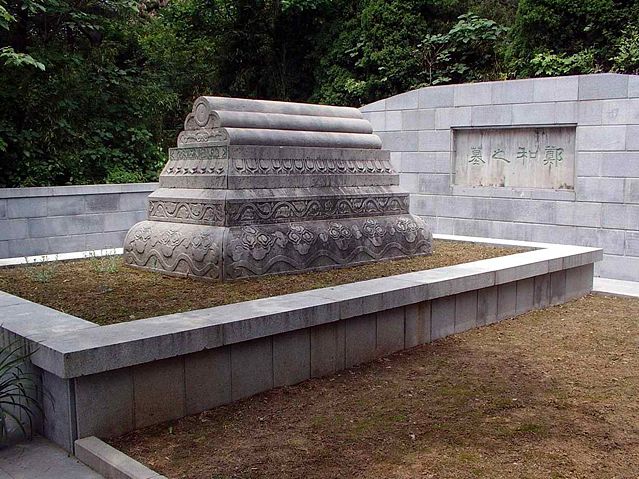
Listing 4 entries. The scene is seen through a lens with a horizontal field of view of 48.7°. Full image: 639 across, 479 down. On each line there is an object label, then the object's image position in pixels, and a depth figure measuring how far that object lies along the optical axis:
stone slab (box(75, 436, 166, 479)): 3.43
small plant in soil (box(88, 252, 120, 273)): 6.93
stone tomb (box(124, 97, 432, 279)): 6.38
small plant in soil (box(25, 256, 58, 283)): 6.43
